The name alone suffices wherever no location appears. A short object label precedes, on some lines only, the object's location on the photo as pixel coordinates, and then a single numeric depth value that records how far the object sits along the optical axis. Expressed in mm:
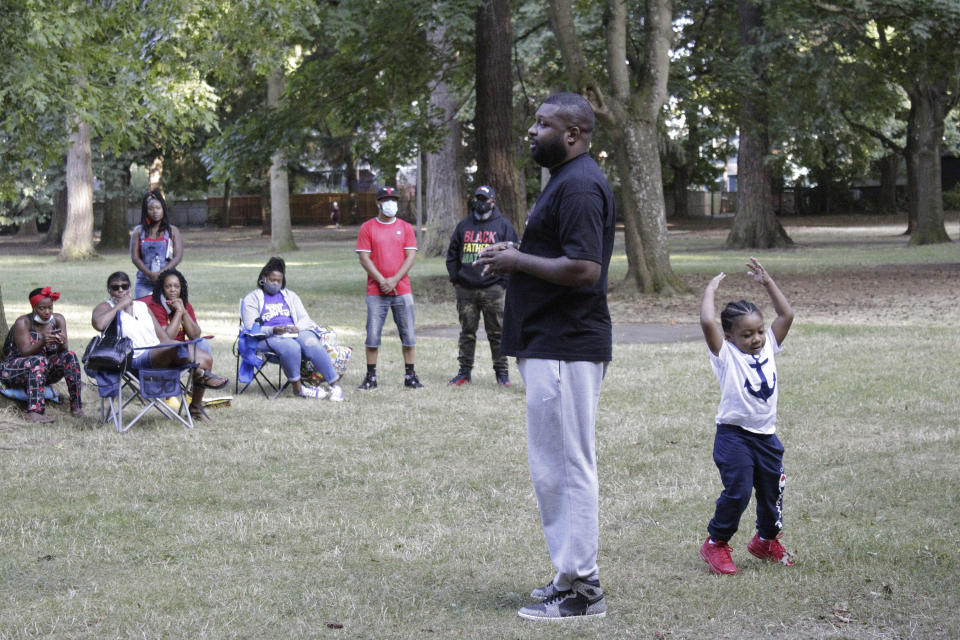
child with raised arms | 5266
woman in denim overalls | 11047
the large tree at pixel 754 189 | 30094
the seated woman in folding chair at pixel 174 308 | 9773
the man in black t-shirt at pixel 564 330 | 4500
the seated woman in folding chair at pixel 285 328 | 10562
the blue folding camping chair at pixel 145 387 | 9070
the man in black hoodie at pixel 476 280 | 11016
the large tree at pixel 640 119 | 19250
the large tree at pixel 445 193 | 32531
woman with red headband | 9414
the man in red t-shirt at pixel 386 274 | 11141
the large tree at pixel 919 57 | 21531
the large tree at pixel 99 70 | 9859
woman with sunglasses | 9172
